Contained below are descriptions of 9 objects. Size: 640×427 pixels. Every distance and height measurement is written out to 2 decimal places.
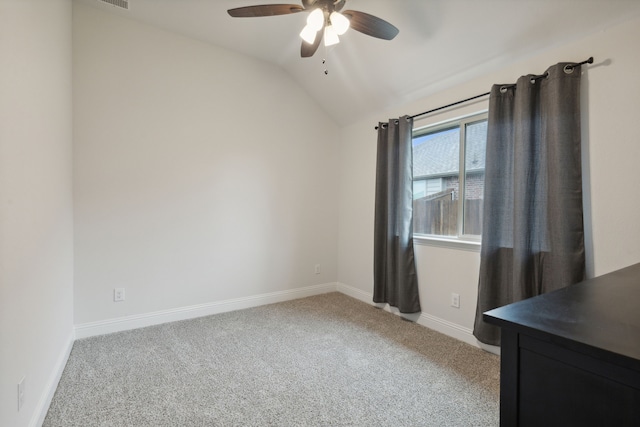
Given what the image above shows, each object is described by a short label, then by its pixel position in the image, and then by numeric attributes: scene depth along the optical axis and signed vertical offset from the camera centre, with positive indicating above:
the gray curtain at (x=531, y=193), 1.83 +0.11
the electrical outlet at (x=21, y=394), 1.27 -0.80
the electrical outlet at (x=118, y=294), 2.61 -0.75
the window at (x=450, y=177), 2.52 +0.30
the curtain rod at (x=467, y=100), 1.79 +0.91
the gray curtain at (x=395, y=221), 2.90 -0.11
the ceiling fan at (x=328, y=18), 1.76 +1.16
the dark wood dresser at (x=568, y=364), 0.57 -0.33
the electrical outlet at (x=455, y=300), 2.55 -0.79
